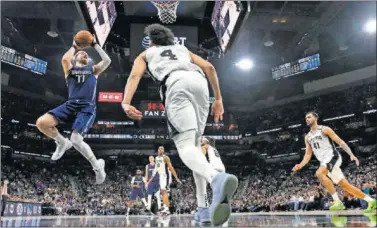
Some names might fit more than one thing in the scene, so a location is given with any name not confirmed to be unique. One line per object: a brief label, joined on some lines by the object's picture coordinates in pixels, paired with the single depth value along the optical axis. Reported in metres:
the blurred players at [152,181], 9.19
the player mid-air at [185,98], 2.54
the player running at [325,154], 6.12
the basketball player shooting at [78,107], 4.48
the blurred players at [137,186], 11.96
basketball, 4.34
